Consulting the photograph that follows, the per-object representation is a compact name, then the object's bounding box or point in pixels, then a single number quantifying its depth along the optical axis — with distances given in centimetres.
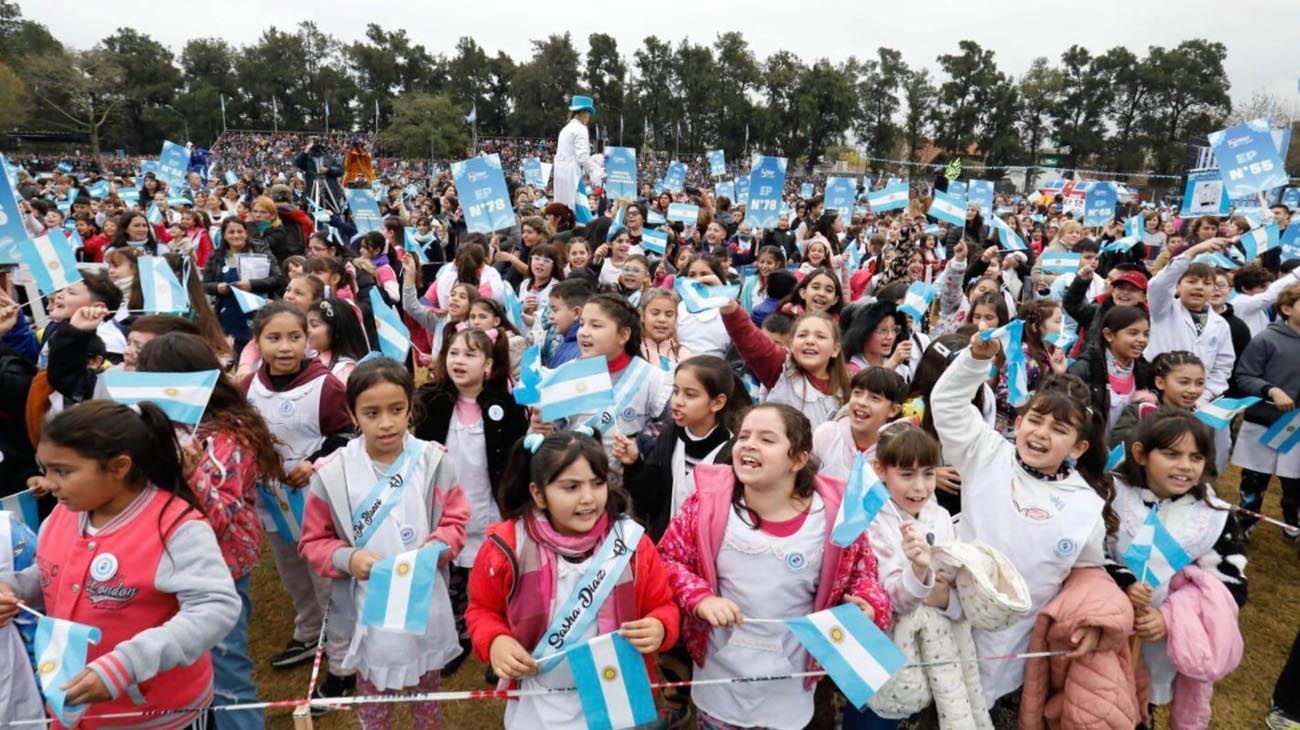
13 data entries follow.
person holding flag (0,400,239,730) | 188
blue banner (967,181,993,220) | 1041
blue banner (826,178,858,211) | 1070
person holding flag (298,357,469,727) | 246
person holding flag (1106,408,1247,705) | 241
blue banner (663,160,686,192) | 1344
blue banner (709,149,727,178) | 1449
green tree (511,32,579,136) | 5369
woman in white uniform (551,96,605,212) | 892
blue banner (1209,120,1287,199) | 678
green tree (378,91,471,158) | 4403
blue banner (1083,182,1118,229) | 1010
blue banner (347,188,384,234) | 799
